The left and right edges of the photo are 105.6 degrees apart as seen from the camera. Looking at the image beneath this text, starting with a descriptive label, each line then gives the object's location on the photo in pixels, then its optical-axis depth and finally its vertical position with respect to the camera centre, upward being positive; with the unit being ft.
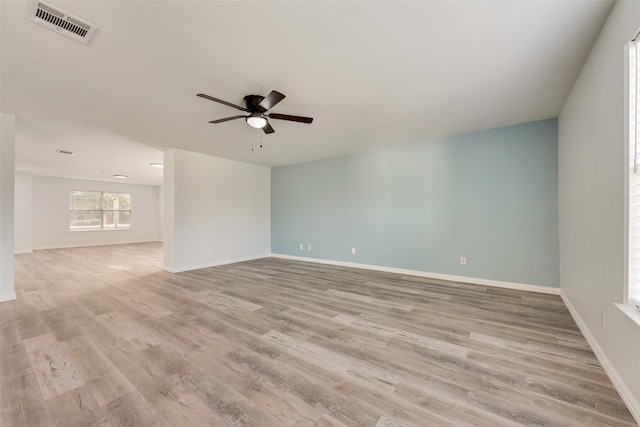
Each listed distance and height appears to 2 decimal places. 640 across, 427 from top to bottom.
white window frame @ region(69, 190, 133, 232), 27.99 +0.56
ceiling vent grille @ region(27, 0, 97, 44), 5.31 +4.58
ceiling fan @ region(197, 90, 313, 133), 8.56 +3.91
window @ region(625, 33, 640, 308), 4.77 +0.87
